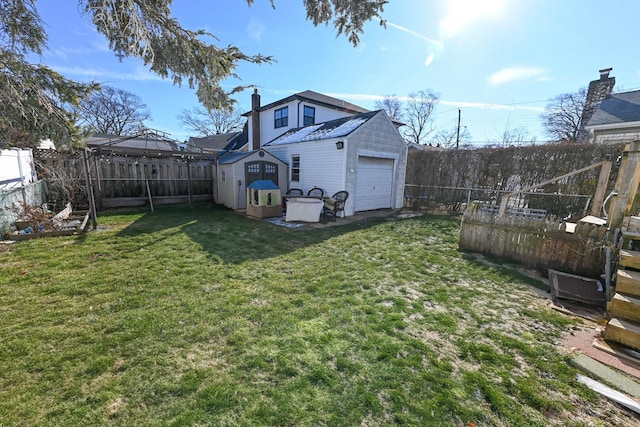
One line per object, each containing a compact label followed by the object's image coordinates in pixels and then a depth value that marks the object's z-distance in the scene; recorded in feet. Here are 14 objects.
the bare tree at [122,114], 101.37
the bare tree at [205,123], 122.31
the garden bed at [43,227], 18.02
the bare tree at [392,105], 119.55
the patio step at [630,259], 10.42
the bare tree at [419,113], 115.44
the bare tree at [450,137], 107.22
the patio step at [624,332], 8.24
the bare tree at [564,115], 85.35
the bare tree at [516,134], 81.15
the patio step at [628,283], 9.49
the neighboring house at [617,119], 37.01
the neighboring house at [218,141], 72.18
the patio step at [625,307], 8.93
